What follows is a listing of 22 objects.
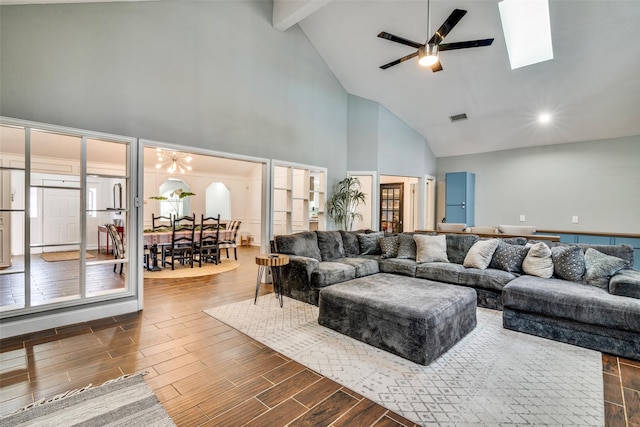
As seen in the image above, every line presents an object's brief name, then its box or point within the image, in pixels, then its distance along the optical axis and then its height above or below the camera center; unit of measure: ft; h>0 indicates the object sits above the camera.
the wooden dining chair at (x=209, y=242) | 21.22 -2.42
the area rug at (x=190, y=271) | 18.24 -4.11
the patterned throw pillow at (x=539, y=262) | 11.82 -2.02
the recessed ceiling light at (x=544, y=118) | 18.63 +6.14
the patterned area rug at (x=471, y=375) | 6.19 -4.21
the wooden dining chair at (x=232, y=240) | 23.10 -2.45
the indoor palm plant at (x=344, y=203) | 20.90 +0.58
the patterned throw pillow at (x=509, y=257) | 12.83 -1.99
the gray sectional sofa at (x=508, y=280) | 8.84 -2.70
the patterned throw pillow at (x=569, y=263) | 11.14 -1.94
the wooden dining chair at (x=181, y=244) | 19.97 -2.44
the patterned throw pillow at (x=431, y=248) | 15.08 -1.91
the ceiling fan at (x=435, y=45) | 10.48 +6.31
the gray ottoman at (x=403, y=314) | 8.14 -3.16
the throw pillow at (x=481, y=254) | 13.50 -1.98
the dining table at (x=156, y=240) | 19.24 -2.06
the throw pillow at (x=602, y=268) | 10.38 -1.98
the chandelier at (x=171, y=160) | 25.04 +4.49
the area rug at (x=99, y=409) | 5.83 -4.24
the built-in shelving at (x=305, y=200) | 18.39 +0.77
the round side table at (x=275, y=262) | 12.82 -2.29
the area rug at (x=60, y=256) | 21.53 -3.74
